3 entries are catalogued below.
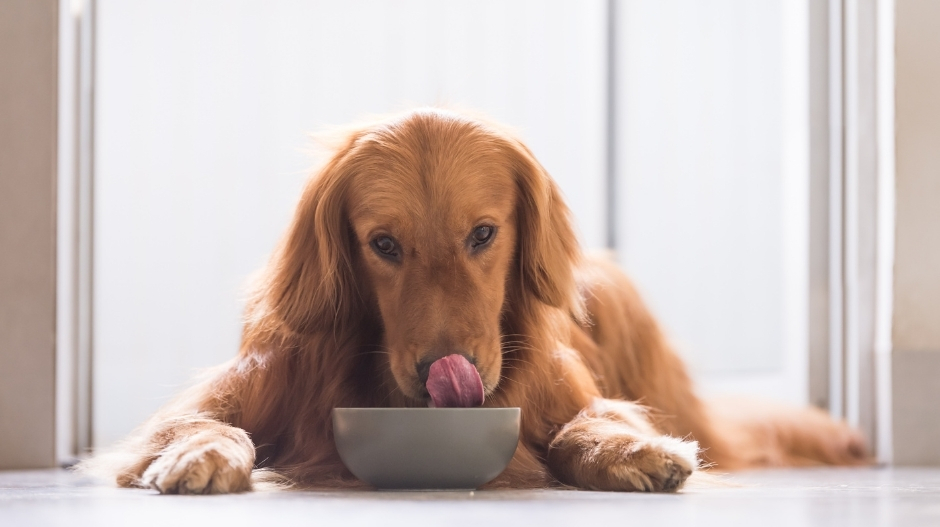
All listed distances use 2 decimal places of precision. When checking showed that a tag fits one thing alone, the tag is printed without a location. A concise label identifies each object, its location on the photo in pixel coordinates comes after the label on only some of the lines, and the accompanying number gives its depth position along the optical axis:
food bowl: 1.52
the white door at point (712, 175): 3.51
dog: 1.65
